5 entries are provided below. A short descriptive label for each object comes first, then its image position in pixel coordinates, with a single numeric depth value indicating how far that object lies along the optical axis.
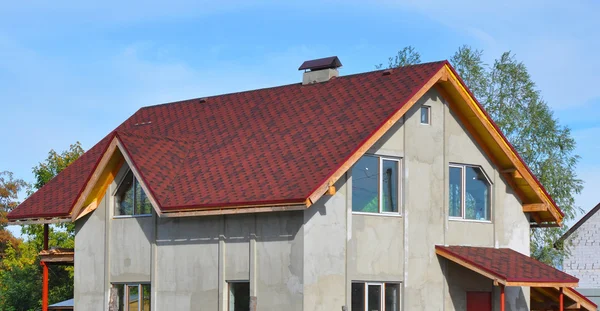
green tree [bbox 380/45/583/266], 42.50
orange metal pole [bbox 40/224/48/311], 27.98
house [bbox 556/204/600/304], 44.78
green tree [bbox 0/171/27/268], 68.06
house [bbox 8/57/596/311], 22.92
